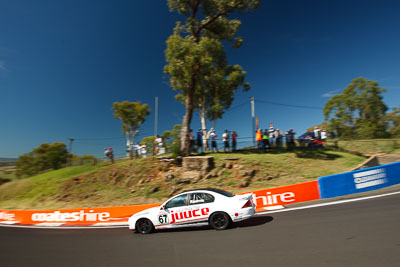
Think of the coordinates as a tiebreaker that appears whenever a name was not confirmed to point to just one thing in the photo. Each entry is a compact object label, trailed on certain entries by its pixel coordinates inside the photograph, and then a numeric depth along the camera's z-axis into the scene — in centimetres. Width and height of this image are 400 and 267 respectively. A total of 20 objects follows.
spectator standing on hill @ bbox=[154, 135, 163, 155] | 2009
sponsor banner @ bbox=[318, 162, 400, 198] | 905
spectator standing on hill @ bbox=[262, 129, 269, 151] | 1695
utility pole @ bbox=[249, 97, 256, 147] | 2420
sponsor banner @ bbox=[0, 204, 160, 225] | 1005
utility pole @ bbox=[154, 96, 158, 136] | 4026
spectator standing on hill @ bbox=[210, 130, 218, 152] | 1784
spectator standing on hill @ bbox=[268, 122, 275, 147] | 1738
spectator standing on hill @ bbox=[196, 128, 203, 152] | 1741
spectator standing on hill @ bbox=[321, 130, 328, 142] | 1850
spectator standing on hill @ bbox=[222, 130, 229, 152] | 1792
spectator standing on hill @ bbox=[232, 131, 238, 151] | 1811
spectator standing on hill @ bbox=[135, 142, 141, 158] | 1981
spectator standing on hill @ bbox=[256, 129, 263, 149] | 1711
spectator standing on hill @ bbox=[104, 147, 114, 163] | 1963
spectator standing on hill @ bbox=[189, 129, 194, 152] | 1692
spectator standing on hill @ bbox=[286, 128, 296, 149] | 1798
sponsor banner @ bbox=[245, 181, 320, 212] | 898
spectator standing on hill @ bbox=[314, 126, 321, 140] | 1867
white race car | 641
